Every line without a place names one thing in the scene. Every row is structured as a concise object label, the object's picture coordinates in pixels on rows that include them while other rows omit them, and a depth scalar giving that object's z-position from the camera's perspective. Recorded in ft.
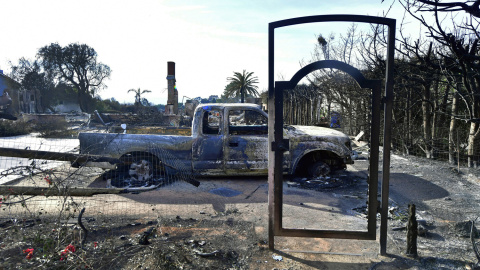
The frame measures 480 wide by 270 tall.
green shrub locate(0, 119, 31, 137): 52.18
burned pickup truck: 22.21
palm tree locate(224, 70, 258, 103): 105.29
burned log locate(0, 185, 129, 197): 12.42
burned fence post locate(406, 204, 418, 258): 11.75
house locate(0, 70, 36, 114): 114.42
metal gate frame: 11.49
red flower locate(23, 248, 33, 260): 9.91
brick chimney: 78.12
